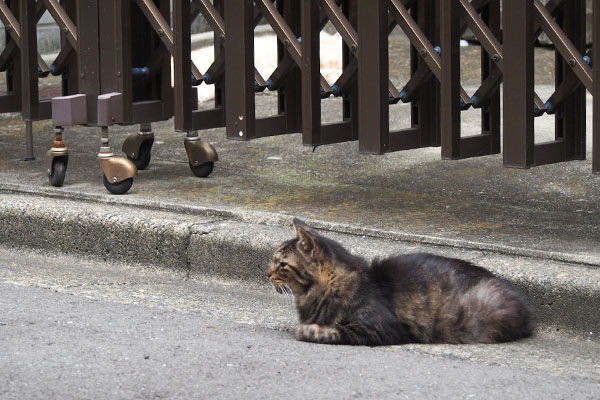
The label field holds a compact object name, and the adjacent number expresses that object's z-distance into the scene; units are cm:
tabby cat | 895
